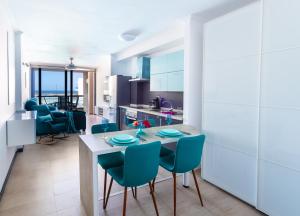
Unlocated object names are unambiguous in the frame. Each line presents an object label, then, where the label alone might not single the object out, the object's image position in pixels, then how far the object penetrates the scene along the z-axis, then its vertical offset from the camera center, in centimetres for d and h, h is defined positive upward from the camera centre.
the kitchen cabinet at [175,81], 396 +39
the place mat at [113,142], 186 -43
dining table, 173 -50
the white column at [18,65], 407 +68
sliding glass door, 864 +47
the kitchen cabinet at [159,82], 439 +40
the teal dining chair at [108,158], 222 -72
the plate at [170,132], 223 -39
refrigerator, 600 +17
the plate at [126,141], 188 -42
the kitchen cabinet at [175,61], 389 +79
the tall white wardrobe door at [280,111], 181 -11
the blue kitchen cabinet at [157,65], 449 +81
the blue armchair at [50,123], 522 -69
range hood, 525 +83
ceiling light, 409 +132
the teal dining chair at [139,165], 168 -60
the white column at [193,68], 316 +52
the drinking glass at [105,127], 258 -39
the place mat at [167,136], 220 -42
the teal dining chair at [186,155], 200 -60
